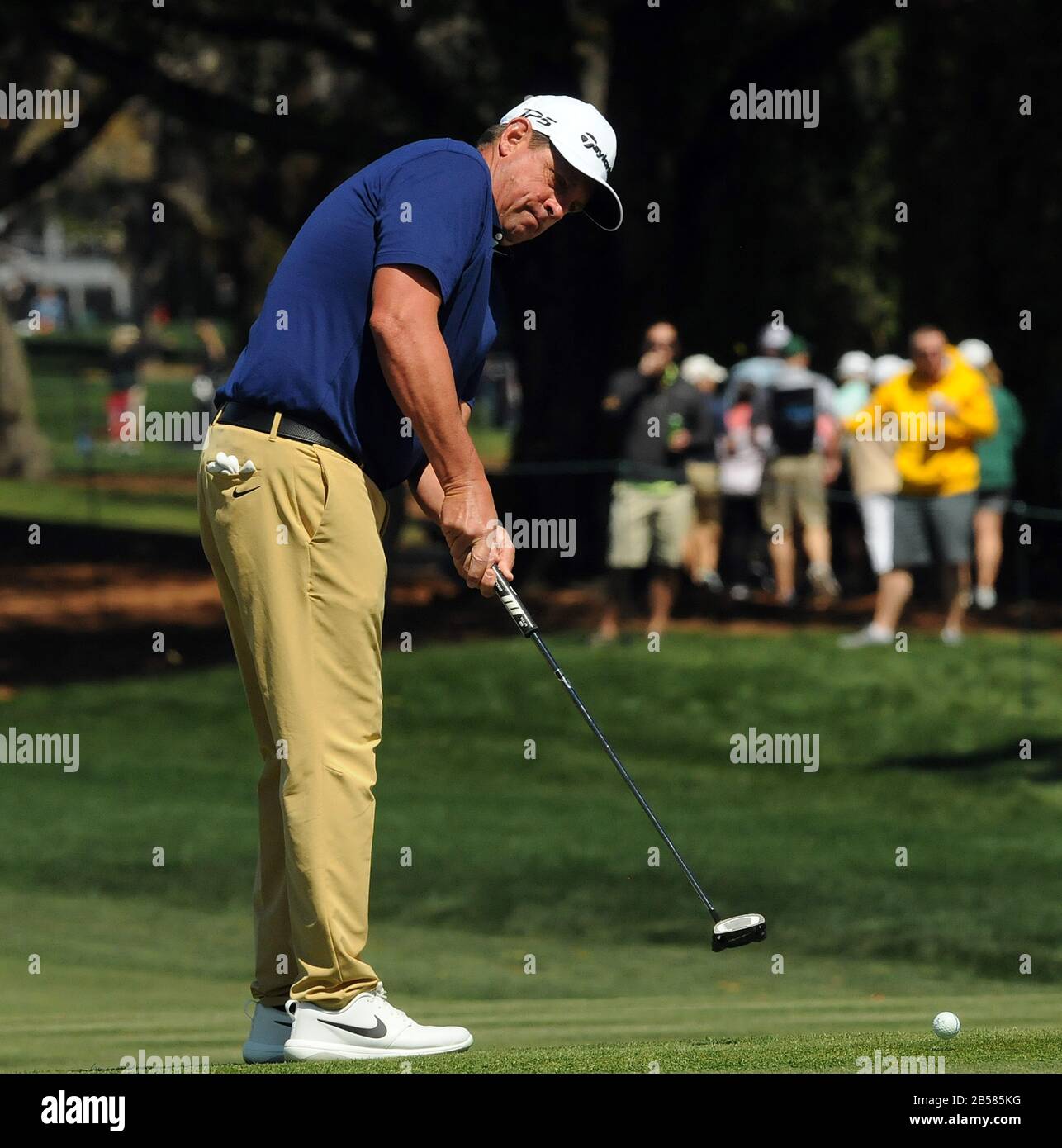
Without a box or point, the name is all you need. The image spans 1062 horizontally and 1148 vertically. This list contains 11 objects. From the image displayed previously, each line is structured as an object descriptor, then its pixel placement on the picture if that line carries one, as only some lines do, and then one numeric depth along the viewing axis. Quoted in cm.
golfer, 489
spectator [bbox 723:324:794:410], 1725
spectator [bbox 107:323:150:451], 3372
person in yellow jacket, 1427
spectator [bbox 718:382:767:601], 1734
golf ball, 536
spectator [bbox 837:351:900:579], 1598
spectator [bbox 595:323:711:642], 1513
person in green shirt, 1634
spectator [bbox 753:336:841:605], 1677
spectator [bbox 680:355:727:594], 1652
